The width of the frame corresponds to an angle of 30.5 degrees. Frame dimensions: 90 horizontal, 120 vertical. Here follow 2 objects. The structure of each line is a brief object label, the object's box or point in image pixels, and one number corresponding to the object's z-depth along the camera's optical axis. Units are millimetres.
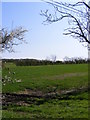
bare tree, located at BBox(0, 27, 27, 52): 18758
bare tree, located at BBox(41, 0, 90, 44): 12700
